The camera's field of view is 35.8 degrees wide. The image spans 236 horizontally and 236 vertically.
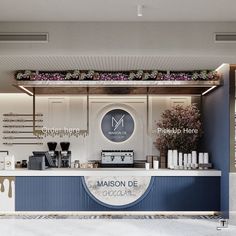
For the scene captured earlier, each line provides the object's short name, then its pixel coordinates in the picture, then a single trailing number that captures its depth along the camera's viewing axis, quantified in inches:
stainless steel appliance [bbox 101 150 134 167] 322.3
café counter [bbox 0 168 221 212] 268.4
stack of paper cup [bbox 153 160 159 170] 278.1
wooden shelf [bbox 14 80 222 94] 261.6
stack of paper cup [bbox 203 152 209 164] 276.5
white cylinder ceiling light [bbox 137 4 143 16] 178.3
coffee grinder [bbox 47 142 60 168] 313.9
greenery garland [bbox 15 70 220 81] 260.1
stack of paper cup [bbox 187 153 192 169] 276.9
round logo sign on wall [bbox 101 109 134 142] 336.5
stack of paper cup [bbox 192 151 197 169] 277.1
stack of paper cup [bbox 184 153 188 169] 277.0
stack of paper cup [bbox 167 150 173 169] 279.6
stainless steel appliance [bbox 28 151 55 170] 272.4
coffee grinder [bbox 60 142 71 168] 315.9
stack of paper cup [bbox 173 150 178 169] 278.1
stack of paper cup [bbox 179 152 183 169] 277.9
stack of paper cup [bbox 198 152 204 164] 277.4
